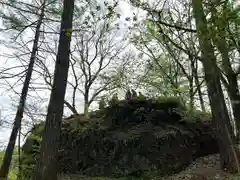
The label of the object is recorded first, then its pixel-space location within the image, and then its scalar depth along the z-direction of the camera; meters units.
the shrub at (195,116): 5.56
